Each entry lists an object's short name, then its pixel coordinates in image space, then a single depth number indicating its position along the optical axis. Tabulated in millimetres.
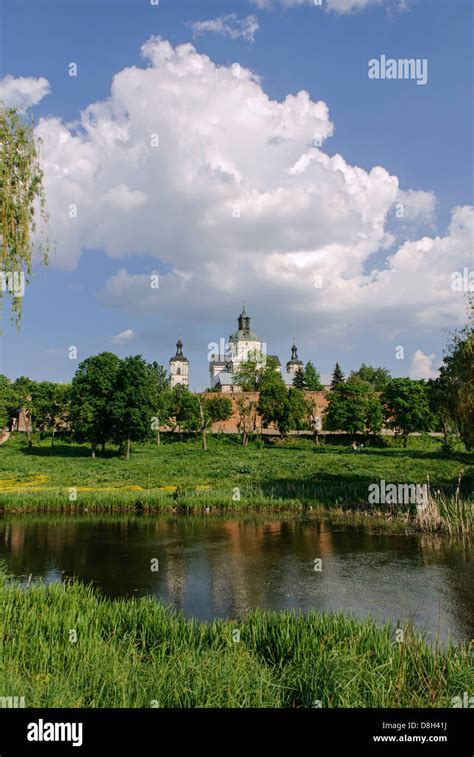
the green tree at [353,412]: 69500
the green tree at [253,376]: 87125
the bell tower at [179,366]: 165625
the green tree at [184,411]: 74250
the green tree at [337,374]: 114188
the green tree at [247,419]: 69919
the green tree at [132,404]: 54875
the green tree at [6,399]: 70500
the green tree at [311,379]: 110500
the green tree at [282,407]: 71938
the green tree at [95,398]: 55719
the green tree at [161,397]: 60188
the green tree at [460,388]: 27333
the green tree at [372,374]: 124688
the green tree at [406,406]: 68312
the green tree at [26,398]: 71062
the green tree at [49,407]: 70625
